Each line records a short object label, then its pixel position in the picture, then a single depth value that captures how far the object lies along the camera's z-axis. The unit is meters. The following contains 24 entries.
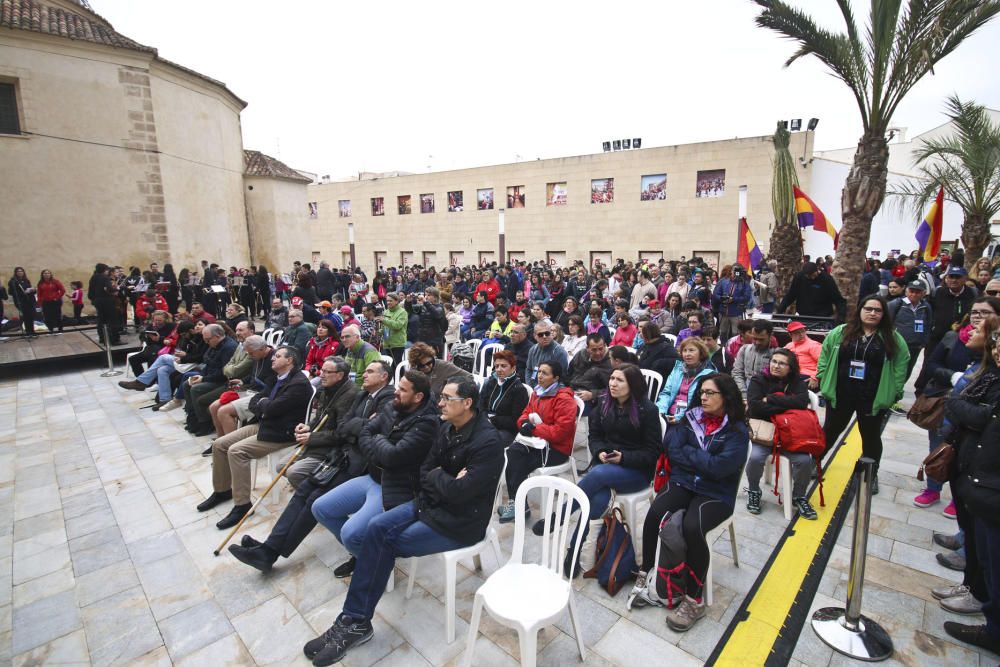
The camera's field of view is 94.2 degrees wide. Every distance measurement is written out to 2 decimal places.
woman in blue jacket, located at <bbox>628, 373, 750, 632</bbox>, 2.88
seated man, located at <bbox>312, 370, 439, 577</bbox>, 3.23
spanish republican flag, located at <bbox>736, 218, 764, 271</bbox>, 11.36
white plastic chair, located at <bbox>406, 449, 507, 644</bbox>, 2.75
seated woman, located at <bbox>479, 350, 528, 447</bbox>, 4.32
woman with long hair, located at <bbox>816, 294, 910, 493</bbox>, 3.80
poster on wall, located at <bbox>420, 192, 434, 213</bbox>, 27.75
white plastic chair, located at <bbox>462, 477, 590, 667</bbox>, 2.29
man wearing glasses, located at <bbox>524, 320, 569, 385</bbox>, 5.43
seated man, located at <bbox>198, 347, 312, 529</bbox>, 4.18
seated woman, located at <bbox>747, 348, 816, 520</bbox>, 3.88
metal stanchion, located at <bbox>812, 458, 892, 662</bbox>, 2.55
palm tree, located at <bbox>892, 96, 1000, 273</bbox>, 10.41
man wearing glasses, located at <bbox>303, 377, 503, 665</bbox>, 2.77
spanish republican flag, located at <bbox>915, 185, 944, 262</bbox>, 8.67
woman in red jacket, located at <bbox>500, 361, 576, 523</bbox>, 3.97
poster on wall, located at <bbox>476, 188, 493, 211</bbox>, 25.67
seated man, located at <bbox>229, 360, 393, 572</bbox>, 3.41
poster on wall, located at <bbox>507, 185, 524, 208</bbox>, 24.72
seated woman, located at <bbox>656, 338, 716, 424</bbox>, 4.37
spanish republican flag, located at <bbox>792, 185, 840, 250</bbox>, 10.39
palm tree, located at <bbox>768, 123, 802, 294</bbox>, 11.99
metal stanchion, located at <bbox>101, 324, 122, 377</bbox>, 9.51
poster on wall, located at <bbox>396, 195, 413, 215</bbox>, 28.62
